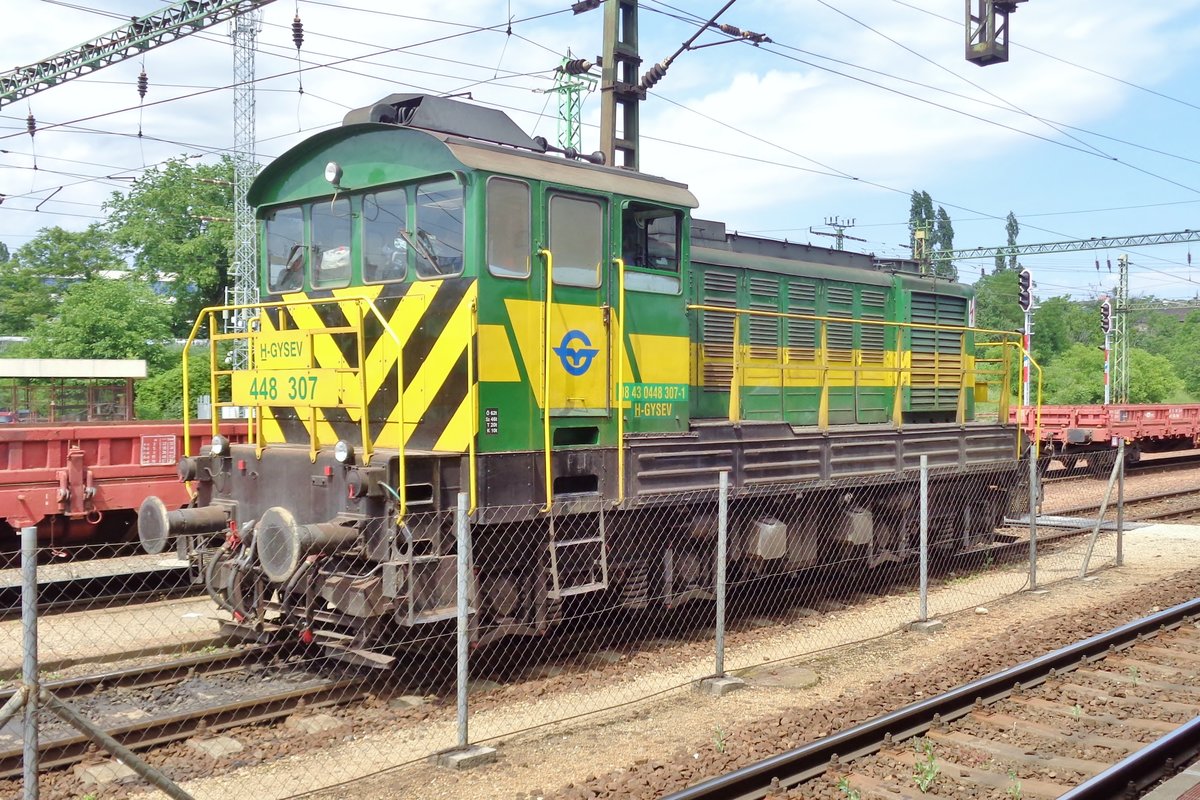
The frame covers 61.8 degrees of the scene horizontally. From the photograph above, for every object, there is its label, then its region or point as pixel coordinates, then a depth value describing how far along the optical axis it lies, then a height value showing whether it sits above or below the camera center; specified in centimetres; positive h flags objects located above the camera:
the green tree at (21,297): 4781 +468
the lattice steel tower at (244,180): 2880 +708
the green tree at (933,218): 8125 +1523
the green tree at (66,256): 4853 +682
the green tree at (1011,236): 8826 +1635
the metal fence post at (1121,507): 1200 -128
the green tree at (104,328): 3747 +258
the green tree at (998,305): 6650 +659
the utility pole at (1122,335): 4206 +304
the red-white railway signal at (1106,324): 3422 +274
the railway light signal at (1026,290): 2806 +320
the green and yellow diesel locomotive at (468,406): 710 -6
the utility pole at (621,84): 1505 +480
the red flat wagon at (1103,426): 2436 -58
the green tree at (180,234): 4784 +780
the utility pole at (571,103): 2309 +701
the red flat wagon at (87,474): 1093 -90
